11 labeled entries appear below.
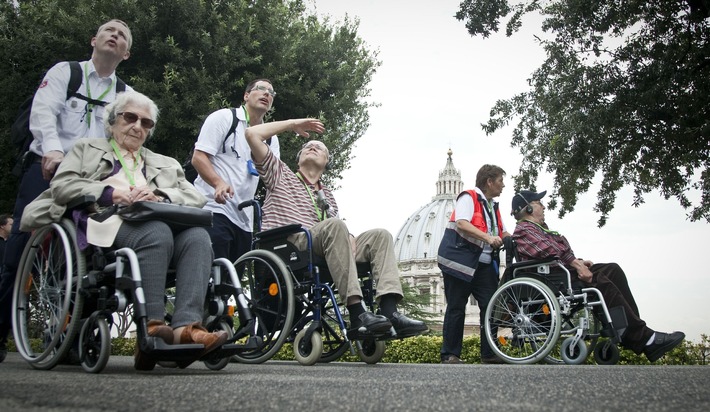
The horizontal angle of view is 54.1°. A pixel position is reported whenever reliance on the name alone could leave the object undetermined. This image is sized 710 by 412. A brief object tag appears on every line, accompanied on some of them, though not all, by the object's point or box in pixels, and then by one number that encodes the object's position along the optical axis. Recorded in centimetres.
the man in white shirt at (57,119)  390
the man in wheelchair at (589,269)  541
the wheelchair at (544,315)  545
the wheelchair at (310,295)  423
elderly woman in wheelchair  295
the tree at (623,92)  1127
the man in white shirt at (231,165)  469
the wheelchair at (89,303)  293
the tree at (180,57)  1148
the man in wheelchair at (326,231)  397
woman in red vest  589
